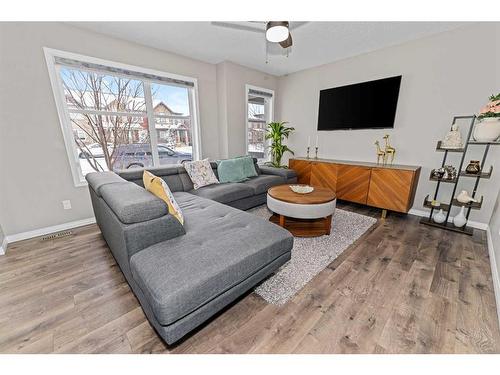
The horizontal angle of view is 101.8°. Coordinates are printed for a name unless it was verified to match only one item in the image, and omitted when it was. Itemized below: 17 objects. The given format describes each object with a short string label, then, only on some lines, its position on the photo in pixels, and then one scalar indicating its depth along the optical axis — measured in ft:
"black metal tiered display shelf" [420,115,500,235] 7.71
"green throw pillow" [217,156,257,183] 10.50
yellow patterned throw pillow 5.13
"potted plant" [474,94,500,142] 6.44
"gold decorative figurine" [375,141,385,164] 10.40
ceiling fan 5.37
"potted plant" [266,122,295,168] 13.69
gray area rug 5.11
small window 13.99
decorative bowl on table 8.25
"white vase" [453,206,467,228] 8.10
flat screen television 9.97
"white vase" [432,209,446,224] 8.60
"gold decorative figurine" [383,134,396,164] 10.17
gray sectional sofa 3.44
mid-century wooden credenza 8.94
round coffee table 7.17
